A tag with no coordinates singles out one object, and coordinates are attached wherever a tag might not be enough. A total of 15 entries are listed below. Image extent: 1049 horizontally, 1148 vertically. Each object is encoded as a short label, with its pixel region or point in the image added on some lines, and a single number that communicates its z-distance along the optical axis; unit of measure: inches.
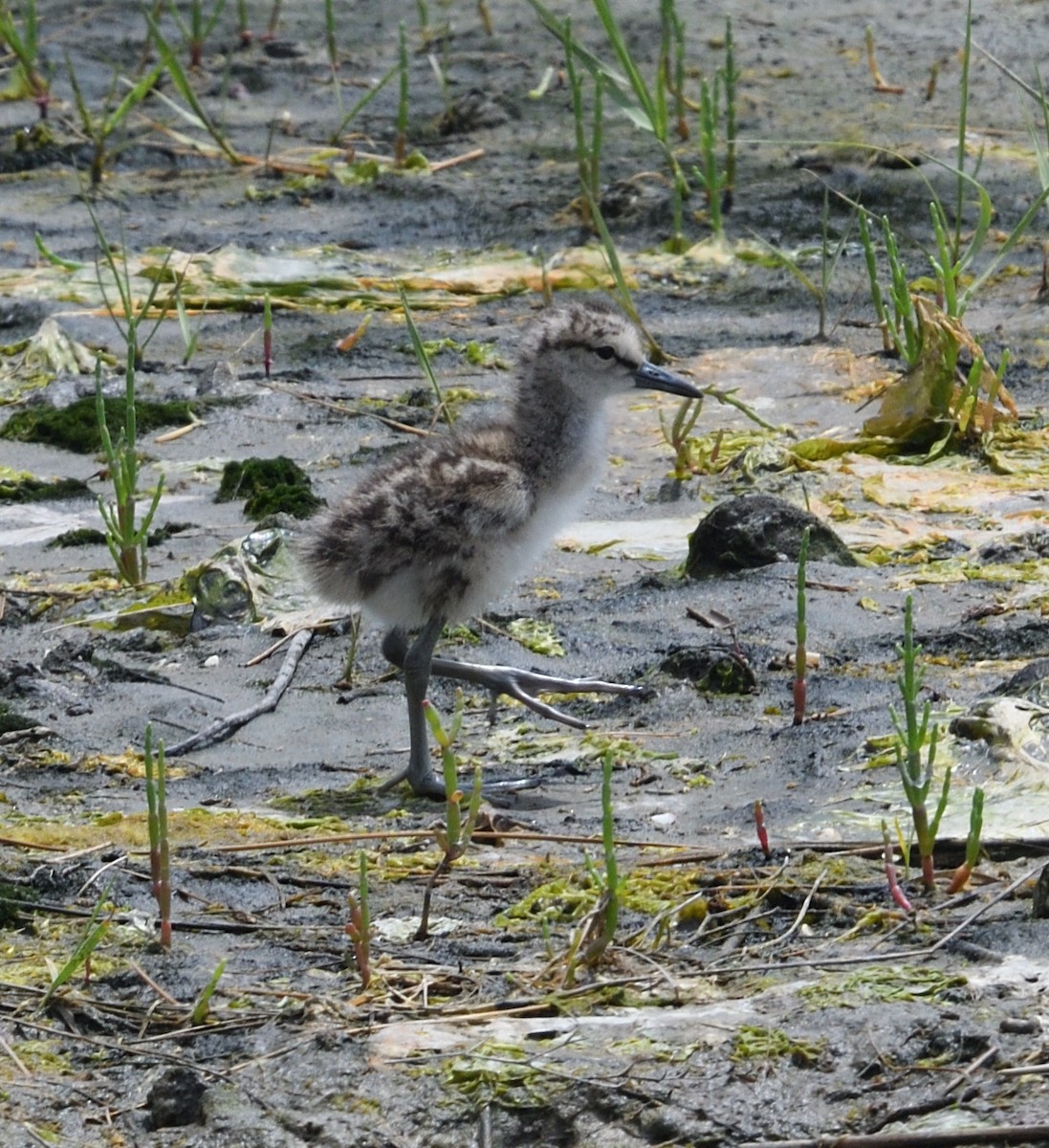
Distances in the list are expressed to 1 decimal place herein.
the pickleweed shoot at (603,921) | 230.7
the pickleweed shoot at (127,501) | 399.5
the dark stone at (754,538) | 397.1
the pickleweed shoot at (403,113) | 668.7
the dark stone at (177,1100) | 217.0
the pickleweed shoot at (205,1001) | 227.5
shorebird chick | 338.0
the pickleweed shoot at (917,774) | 249.9
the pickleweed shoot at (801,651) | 308.0
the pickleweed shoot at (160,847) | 249.3
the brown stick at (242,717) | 342.0
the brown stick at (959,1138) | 195.6
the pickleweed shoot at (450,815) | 252.7
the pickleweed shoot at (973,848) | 239.8
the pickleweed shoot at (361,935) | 236.1
